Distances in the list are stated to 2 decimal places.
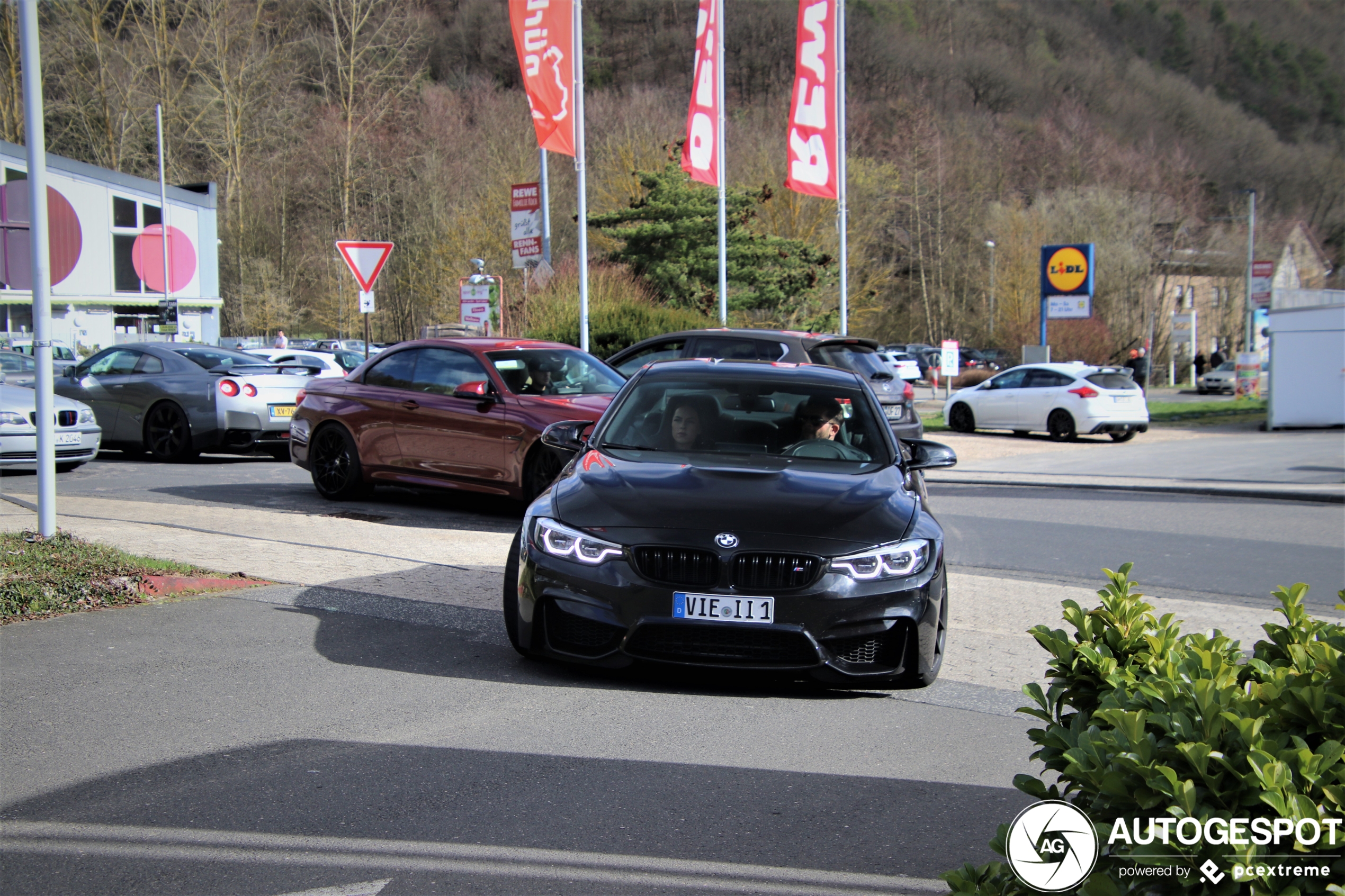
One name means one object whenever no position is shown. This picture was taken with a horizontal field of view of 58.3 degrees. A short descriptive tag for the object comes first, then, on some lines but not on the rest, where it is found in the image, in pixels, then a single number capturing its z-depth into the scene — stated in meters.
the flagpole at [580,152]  19.44
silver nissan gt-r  15.47
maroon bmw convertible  10.88
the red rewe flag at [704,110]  23.41
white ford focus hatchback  24.62
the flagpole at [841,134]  25.39
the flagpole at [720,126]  23.53
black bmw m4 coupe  5.25
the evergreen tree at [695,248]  37.16
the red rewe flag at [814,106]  24.25
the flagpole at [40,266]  7.83
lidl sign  30.39
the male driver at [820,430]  6.62
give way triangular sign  17.45
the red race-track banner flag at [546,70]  19.83
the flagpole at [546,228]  22.84
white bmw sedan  13.77
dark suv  13.78
